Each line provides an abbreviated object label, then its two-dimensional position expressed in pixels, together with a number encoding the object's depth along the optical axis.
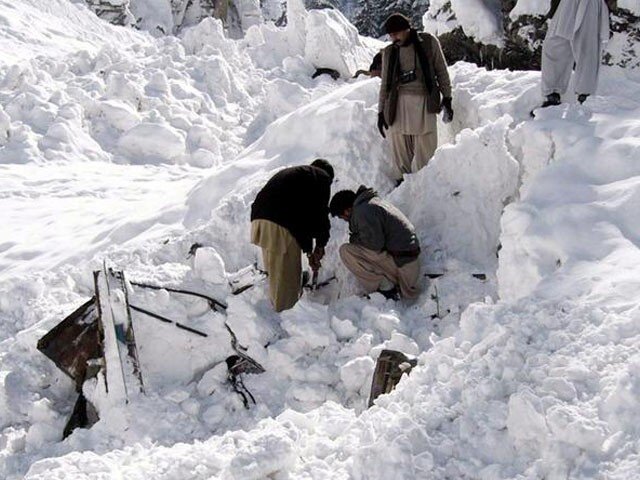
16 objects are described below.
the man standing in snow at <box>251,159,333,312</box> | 4.93
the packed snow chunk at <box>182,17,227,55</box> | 14.92
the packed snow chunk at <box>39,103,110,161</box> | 10.31
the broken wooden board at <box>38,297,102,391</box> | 4.70
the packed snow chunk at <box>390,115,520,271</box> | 5.38
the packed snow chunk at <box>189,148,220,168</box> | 10.79
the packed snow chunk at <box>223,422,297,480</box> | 2.90
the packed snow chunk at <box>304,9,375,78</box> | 13.79
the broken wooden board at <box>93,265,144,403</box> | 4.43
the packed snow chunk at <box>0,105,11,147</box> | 10.20
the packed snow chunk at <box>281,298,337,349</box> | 4.63
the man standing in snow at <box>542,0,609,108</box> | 5.48
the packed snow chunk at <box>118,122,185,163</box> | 10.76
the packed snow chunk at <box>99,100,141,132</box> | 11.32
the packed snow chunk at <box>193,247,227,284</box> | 5.21
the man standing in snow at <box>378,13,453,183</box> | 5.78
